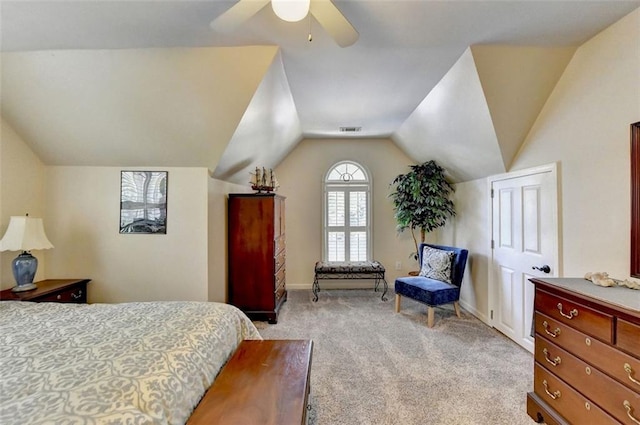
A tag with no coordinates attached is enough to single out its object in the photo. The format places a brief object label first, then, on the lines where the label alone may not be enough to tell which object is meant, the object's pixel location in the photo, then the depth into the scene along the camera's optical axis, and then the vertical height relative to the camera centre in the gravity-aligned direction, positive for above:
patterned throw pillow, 3.83 -0.68
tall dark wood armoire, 3.63 -0.50
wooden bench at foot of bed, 1.17 -0.80
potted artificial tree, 4.39 +0.23
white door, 2.57 -0.29
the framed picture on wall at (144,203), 3.28 +0.12
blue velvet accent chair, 3.47 -0.91
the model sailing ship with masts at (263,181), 3.93 +0.45
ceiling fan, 1.37 +0.98
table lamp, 2.56 -0.26
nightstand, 2.52 -0.71
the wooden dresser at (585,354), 1.35 -0.74
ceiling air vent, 4.54 +1.32
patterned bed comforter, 0.98 -0.62
